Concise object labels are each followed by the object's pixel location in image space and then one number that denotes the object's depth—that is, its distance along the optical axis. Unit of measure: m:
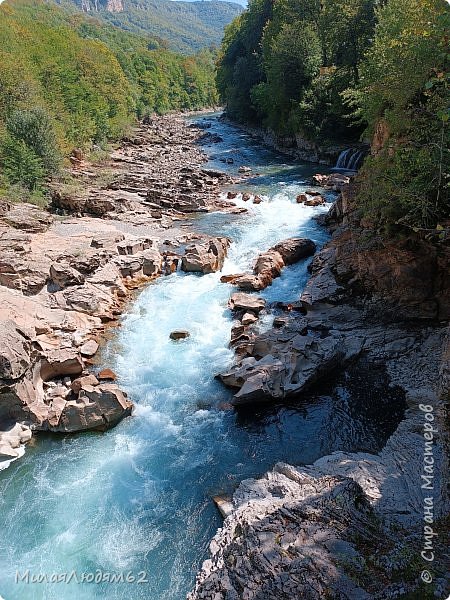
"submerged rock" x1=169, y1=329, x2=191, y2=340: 12.84
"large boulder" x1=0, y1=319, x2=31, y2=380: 9.55
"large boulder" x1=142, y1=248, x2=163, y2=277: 16.70
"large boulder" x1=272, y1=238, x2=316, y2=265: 16.61
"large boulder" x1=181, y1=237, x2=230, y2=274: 16.56
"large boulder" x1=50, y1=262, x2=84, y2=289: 14.66
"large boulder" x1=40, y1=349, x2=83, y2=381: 10.94
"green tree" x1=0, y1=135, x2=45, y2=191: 22.40
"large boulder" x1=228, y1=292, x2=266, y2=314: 13.55
